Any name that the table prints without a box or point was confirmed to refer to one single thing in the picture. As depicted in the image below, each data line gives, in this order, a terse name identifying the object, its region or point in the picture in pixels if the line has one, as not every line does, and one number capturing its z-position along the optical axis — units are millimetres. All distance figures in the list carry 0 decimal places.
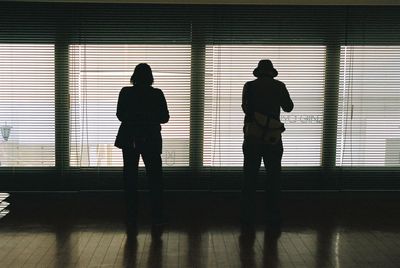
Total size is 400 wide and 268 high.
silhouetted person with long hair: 4887
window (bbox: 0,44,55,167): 6133
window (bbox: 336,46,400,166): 6285
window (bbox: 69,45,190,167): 6172
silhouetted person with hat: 4906
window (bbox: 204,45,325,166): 6227
